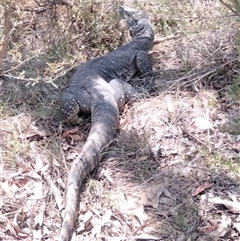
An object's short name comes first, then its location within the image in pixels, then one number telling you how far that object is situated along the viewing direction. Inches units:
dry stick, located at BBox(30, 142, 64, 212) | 165.2
